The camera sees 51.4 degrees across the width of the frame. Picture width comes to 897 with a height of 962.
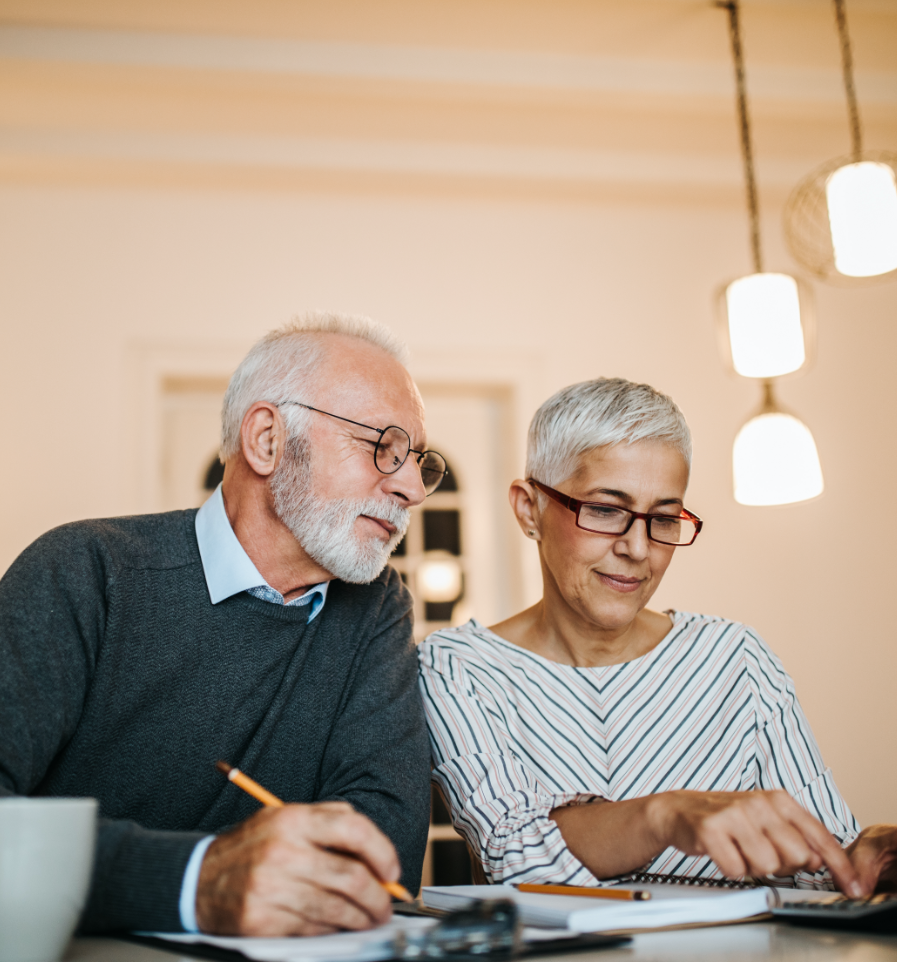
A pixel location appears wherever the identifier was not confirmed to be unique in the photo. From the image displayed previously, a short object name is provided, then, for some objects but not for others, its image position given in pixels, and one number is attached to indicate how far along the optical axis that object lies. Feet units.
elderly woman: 4.47
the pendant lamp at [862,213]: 7.01
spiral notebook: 2.59
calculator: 2.68
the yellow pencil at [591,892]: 2.84
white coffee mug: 2.22
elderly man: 2.71
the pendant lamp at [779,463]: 8.59
